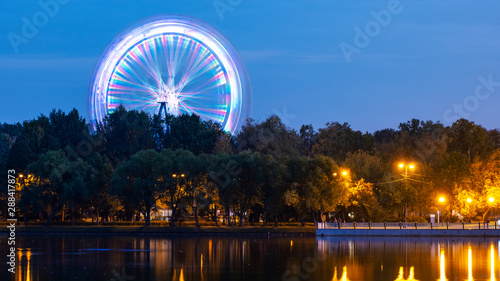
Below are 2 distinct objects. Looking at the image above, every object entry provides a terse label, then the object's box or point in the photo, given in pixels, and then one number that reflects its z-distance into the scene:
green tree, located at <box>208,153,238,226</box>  72.75
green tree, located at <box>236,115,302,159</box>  94.44
